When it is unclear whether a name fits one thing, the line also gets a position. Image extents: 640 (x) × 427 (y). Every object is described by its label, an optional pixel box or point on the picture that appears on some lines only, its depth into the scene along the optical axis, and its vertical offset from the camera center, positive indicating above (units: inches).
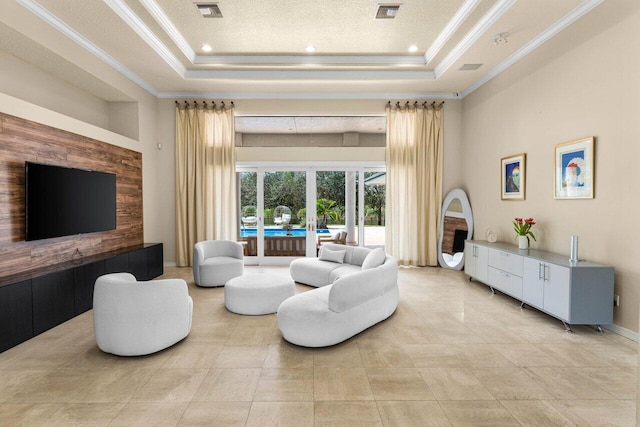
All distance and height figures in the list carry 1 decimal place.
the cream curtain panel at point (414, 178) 268.1 +21.2
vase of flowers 180.9 -14.3
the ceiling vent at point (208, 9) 159.6 +93.6
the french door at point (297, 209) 280.5 -3.4
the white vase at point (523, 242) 182.1 -19.7
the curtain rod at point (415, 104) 266.8 +78.9
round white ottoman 159.2 -42.6
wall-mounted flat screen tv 149.8 +1.8
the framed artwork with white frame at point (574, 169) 147.5 +16.2
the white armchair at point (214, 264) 208.7 -36.7
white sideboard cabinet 133.4 -34.0
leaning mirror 254.5 -17.6
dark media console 123.3 -37.1
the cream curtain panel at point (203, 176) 262.8 +22.2
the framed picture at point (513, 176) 195.6 +17.1
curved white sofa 121.3 -39.2
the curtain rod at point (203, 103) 262.8 +77.9
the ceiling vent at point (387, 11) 161.3 +93.7
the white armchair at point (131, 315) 114.0 -37.3
